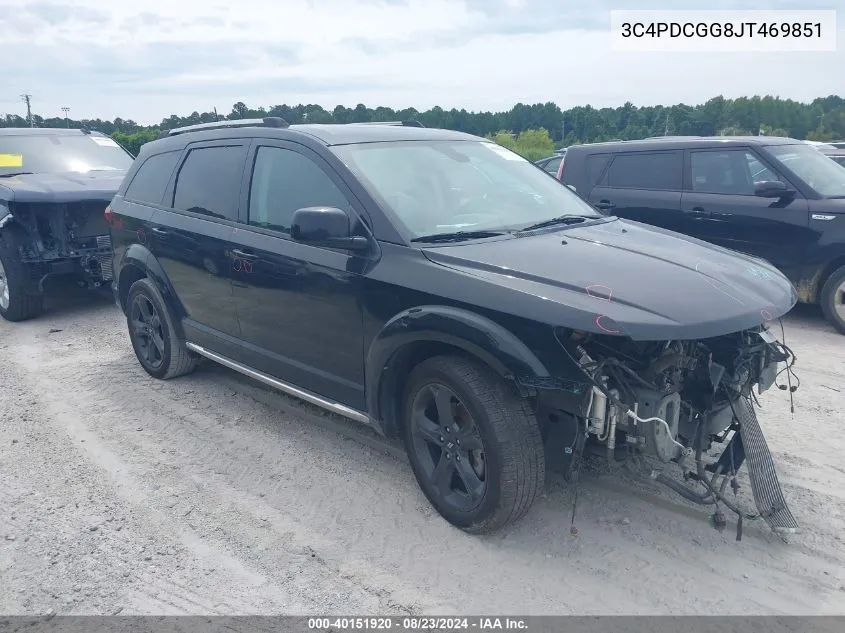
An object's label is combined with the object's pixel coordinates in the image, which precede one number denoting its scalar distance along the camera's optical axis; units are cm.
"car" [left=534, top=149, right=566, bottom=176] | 1367
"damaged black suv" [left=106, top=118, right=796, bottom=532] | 296
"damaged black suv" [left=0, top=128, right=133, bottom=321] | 733
